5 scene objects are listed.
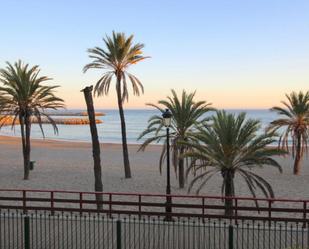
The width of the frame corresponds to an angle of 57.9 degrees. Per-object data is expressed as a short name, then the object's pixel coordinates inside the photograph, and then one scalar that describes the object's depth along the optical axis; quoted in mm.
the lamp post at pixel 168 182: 10513
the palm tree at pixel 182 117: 17654
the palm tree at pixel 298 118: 22488
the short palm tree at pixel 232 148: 12136
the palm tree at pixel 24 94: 20660
